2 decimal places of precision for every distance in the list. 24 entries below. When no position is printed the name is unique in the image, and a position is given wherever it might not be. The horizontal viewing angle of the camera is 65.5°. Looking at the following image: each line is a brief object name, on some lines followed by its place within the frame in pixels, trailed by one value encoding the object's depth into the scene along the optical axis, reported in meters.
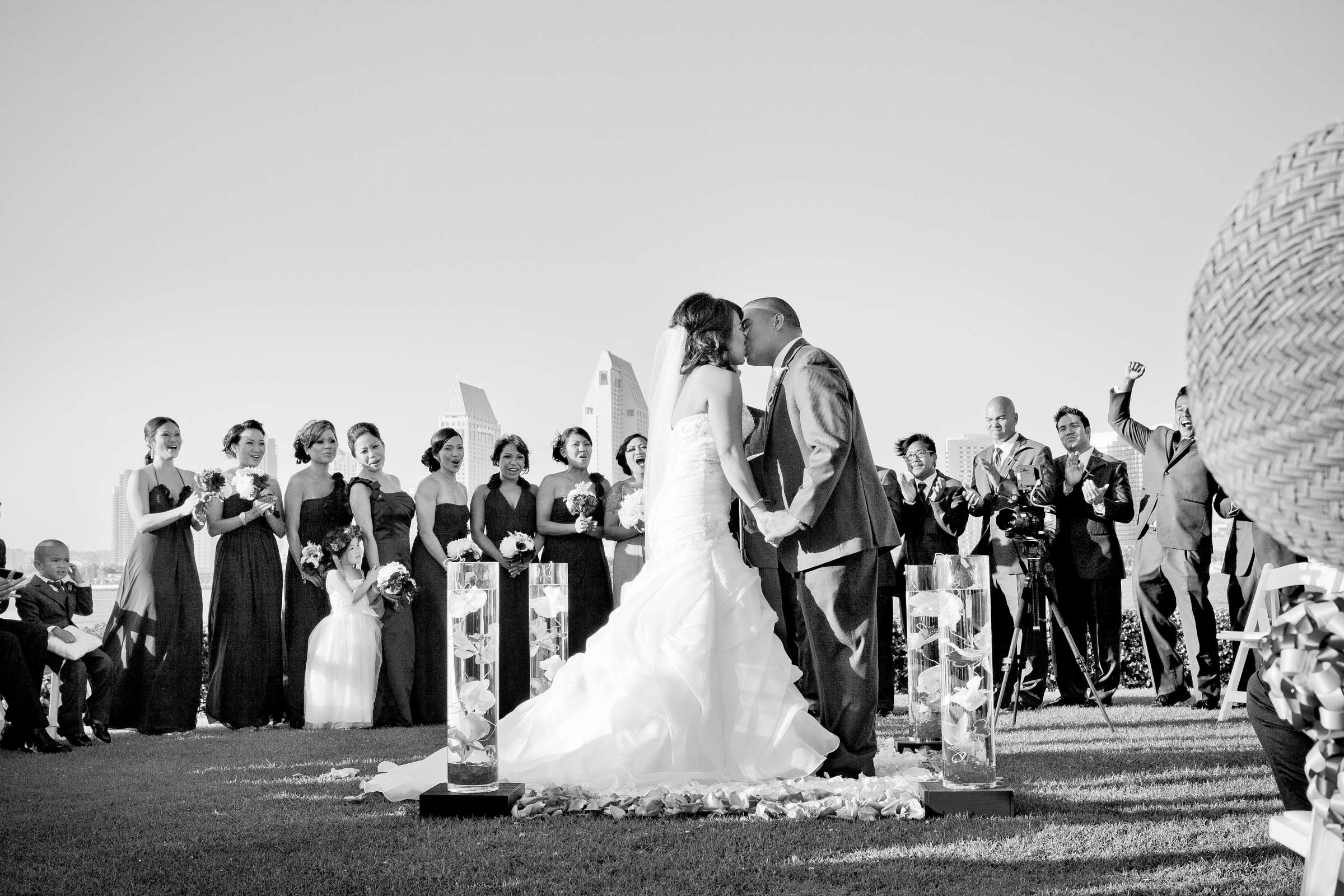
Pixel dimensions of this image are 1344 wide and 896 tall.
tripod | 7.71
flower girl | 8.92
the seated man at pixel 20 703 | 7.52
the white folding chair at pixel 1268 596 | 3.12
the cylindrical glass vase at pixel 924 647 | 4.94
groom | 5.50
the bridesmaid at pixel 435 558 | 9.35
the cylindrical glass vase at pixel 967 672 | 4.76
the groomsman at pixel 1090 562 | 9.16
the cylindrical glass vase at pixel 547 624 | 5.98
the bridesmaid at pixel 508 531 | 9.73
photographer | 8.81
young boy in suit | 7.97
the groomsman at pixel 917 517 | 9.28
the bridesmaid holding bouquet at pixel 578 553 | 9.84
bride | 5.35
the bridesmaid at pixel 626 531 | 9.80
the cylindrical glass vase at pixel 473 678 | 4.91
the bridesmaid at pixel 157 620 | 8.81
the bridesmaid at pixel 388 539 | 9.21
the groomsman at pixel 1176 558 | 8.96
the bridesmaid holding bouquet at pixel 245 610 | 9.04
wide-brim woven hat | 1.23
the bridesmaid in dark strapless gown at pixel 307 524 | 9.29
